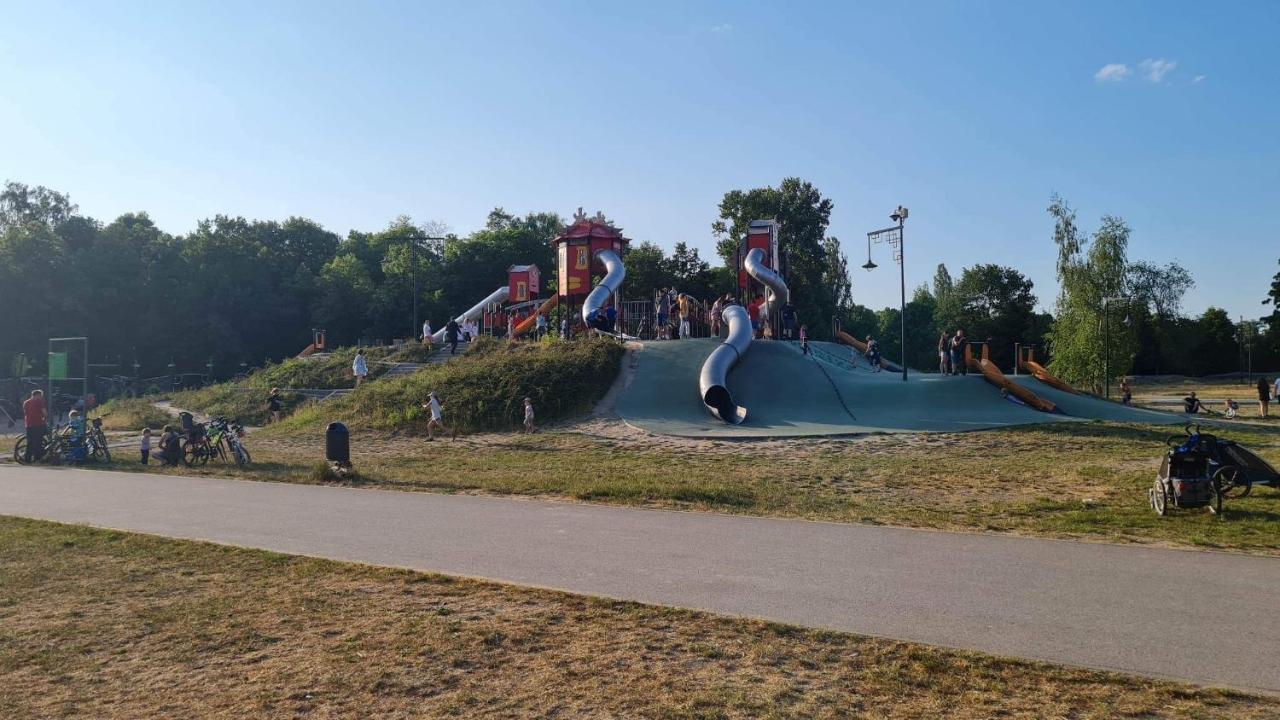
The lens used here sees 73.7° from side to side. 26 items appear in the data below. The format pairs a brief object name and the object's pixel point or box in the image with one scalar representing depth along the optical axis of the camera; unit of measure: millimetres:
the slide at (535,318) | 39156
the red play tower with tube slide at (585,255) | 37438
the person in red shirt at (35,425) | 18328
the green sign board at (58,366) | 20953
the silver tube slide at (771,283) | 34631
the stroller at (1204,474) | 9828
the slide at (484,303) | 45531
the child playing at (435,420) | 22688
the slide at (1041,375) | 26562
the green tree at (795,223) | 59969
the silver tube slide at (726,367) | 22062
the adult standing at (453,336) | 34469
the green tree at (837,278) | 63250
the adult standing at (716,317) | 31141
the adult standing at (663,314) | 32531
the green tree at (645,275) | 58750
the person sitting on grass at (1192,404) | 28091
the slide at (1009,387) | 22141
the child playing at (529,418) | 22797
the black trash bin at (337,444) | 15109
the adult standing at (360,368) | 32219
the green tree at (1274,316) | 66125
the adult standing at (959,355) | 26234
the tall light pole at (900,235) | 26734
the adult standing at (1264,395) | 26203
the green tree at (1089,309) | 41375
